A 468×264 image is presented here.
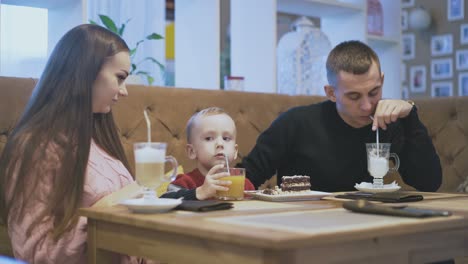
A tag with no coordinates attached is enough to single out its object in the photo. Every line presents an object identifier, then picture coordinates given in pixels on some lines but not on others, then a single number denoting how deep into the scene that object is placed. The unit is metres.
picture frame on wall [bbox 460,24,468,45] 8.34
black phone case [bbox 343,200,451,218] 1.52
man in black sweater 2.58
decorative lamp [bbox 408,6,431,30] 8.68
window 3.10
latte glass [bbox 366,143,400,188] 2.15
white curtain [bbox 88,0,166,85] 3.53
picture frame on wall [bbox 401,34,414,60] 9.02
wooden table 1.25
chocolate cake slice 2.06
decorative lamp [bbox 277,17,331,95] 4.22
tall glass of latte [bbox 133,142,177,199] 1.61
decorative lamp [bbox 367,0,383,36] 4.80
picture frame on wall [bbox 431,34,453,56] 8.53
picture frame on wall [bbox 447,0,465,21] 8.43
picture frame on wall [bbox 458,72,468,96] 8.26
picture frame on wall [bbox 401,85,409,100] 9.00
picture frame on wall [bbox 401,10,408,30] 9.08
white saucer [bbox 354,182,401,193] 2.12
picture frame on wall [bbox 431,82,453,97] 8.45
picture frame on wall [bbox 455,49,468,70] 8.31
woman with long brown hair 1.86
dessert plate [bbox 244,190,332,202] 1.98
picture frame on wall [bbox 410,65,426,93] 8.81
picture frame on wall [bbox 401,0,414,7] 9.07
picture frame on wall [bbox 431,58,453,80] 8.48
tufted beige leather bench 2.60
